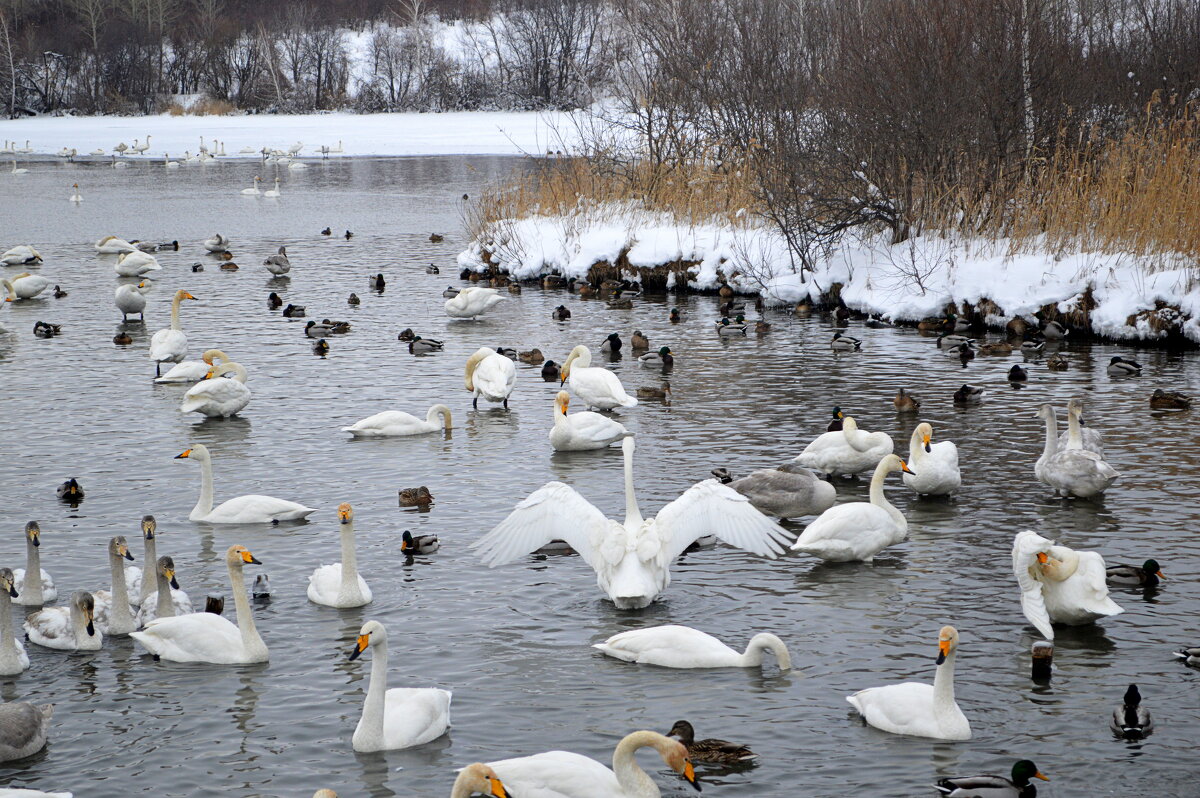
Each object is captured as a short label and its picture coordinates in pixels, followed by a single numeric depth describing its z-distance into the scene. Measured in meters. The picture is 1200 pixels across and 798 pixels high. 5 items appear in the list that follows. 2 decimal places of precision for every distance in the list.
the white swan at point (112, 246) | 30.66
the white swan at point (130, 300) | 22.16
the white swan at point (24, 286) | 24.31
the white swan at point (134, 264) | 26.86
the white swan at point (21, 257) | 29.17
